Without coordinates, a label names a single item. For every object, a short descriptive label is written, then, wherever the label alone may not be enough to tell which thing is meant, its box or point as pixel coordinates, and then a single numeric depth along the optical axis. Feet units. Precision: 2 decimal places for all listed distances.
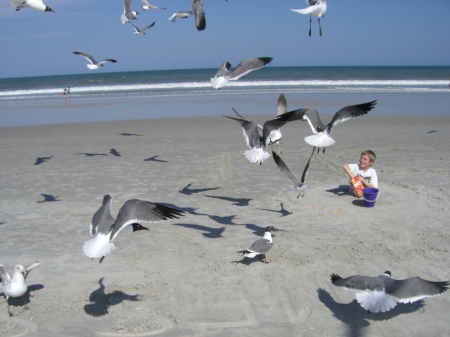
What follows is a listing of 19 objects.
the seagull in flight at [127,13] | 27.68
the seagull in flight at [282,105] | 26.71
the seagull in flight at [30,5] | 20.97
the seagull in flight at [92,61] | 31.35
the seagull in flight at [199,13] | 21.79
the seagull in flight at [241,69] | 24.34
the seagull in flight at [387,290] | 11.50
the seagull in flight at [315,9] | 22.63
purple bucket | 20.25
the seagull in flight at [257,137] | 20.86
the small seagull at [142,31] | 29.12
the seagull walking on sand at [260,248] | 14.69
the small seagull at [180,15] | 25.54
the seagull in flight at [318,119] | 20.33
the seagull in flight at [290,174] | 18.24
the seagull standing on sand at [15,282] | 12.41
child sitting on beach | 21.40
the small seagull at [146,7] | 26.56
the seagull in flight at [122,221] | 12.34
